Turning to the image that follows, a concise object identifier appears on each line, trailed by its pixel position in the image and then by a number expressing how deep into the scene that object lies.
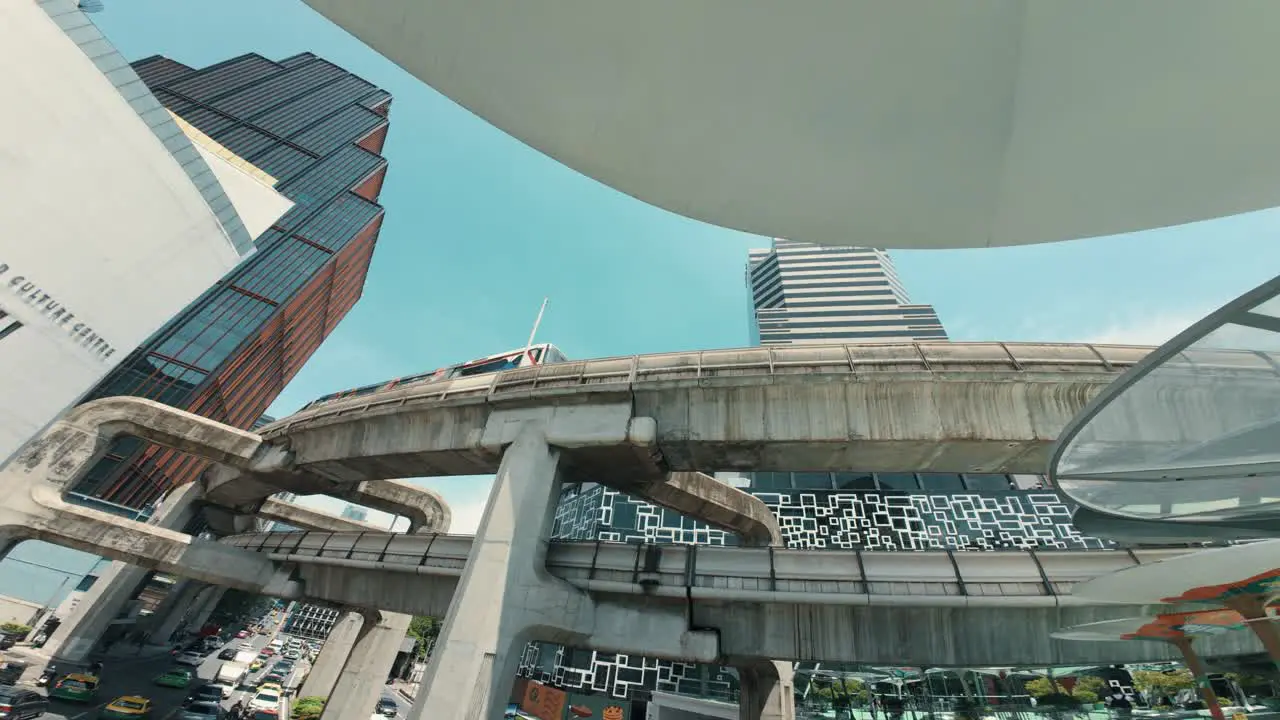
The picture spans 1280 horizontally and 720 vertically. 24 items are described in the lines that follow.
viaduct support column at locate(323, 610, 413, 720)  20.06
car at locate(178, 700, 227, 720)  23.06
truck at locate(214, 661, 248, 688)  31.27
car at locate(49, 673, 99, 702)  22.23
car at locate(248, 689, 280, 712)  24.64
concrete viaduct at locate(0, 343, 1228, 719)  10.89
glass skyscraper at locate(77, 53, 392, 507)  71.25
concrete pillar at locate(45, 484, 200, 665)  30.33
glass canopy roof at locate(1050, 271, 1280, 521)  3.60
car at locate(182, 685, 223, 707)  25.90
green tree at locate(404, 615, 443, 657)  64.81
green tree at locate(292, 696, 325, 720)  22.03
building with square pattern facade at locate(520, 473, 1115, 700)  35.28
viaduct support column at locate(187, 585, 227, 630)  56.78
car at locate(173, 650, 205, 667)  37.88
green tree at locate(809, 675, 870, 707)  30.16
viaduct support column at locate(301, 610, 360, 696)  25.23
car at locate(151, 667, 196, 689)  29.34
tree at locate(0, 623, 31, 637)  37.59
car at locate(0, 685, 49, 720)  18.16
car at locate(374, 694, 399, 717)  33.33
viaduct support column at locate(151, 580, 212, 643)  42.31
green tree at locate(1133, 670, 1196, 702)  31.33
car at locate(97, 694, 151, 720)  20.09
